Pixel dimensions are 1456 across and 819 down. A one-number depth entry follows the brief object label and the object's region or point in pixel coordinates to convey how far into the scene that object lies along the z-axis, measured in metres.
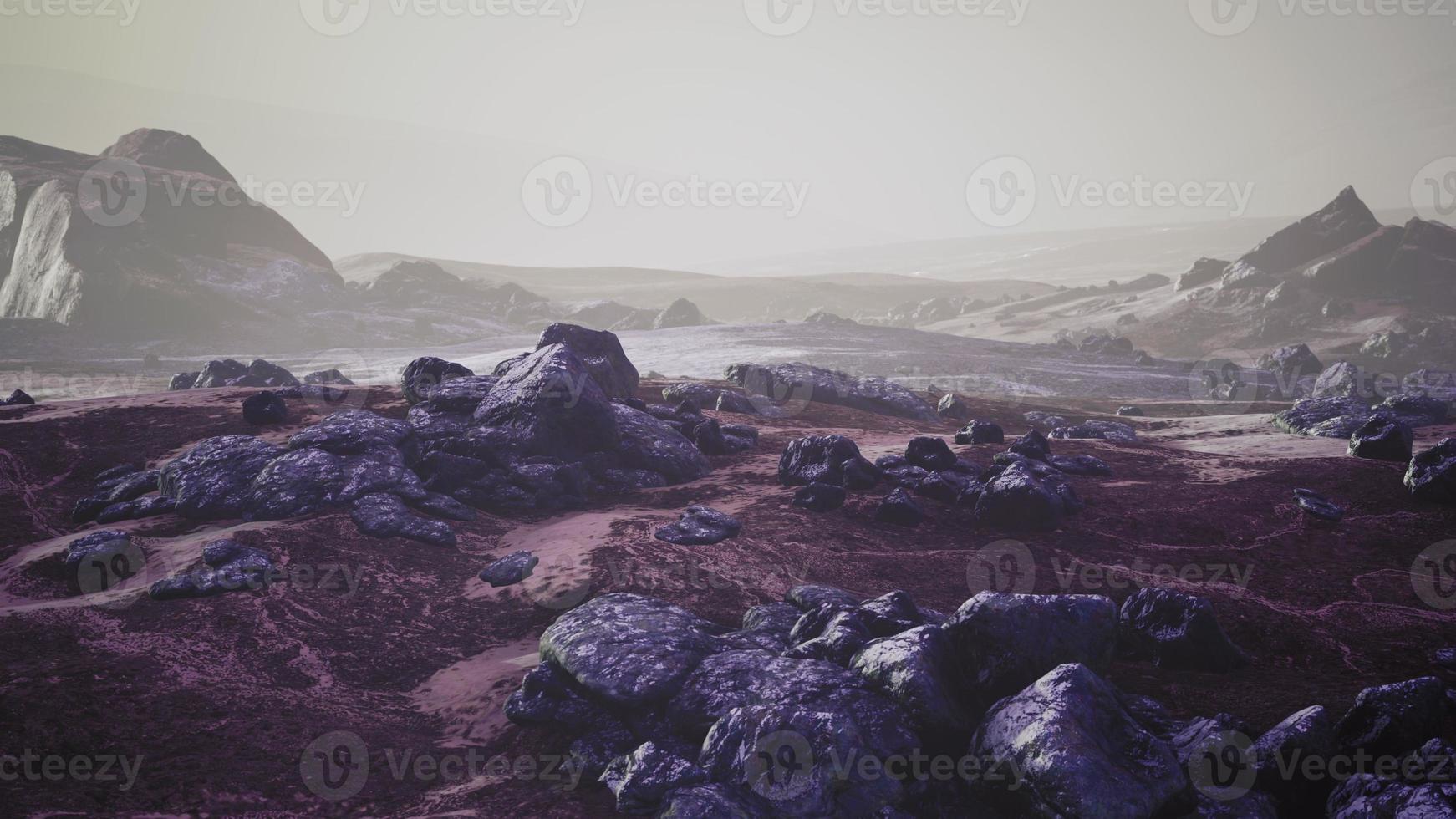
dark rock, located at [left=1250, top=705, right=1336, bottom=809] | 5.66
